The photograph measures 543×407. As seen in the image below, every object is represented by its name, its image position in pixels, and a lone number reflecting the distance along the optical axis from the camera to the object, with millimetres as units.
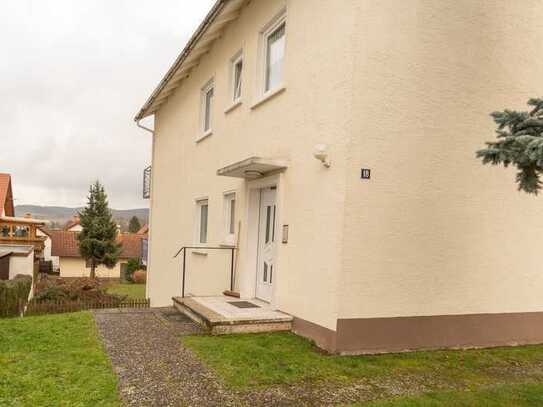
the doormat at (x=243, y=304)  8110
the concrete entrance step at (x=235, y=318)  6812
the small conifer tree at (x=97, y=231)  42094
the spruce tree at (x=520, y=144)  3992
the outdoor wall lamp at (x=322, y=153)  6461
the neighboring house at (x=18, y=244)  18328
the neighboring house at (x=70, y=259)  55650
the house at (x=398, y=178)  6180
